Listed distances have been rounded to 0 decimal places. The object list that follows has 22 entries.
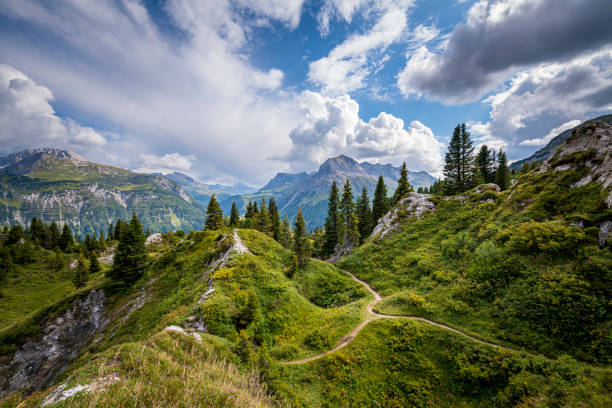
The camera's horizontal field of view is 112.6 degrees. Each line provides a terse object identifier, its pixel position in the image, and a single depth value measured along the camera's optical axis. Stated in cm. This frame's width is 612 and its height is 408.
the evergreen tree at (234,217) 6141
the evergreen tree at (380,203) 5512
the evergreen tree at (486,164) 5847
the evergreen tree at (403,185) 5234
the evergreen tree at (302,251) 3212
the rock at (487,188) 3494
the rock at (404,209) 3959
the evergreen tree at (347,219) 5002
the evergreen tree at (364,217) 5534
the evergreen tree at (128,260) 2972
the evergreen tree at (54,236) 7112
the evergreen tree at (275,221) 5672
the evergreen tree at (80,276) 4472
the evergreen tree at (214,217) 4812
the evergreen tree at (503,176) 5059
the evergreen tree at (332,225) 5612
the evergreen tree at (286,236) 5467
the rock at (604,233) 1459
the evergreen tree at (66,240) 7338
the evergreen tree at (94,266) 5322
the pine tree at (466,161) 4678
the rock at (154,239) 6538
